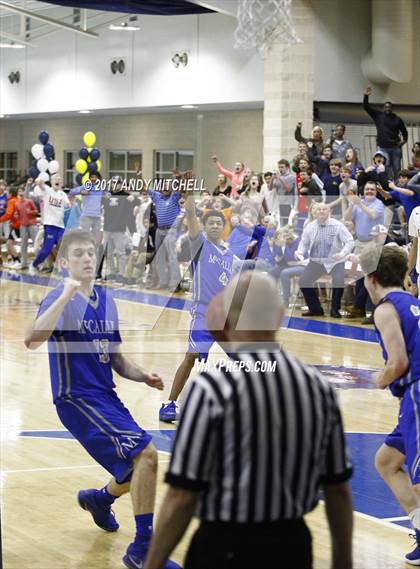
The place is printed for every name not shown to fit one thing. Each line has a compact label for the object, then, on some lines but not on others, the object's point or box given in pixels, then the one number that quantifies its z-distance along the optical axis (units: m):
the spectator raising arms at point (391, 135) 19.97
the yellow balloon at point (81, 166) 21.88
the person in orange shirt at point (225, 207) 16.06
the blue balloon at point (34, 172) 24.80
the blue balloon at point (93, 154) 24.17
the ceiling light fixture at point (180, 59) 26.70
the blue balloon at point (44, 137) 25.62
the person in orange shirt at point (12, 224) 24.59
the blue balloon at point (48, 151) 25.39
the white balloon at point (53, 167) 24.31
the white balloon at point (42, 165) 24.42
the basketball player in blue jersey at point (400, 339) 5.32
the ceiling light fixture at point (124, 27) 28.20
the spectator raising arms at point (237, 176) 19.33
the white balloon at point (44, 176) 23.39
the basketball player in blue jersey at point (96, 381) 5.51
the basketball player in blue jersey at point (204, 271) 8.76
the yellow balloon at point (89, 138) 25.06
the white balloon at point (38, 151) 25.45
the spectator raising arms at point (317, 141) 18.81
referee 3.02
